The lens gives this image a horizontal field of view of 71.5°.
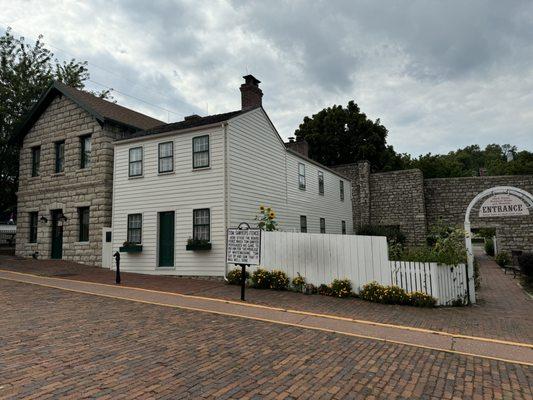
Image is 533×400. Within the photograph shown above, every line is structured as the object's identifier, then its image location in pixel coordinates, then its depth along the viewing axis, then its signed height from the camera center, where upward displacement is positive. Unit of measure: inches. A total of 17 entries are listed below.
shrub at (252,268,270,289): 496.4 -62.7
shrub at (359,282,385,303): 412.8 -69.2
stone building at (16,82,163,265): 704.4 +130.1
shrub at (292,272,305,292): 472.7 -65.4
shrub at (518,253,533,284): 534.3 -53.5
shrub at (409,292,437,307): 393.7 -74.4
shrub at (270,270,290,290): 486.3 -63.3
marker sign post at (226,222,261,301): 415.8 -16.5
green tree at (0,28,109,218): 887.1 +343.6
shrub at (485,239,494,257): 1160.9 -58.9
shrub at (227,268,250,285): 522.6 -62.1
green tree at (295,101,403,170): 1582.2 +394.3
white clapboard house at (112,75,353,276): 580.7 +81.4
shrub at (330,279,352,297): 439.2 -67.6
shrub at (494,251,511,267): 869.1 -71.2
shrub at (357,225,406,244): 1043.3 -1.5
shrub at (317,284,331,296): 453.4 -71.9
